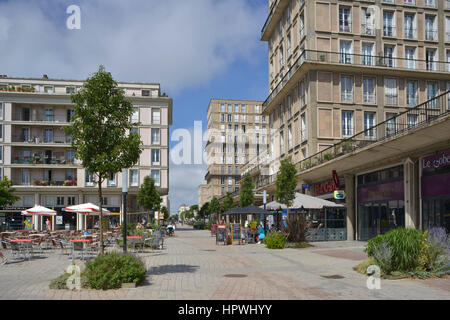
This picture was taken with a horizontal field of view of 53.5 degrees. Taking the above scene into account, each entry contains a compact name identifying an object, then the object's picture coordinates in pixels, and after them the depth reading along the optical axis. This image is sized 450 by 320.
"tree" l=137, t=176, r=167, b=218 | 44.81
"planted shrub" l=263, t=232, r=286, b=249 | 21.70
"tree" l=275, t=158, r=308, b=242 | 25.23
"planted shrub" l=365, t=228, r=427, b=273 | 11.23
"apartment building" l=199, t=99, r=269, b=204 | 101.62
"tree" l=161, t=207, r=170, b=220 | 94.76
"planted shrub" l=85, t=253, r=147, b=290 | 9.52
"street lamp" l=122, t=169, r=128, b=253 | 12.05
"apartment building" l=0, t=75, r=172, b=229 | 52.94
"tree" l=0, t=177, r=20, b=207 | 25.17
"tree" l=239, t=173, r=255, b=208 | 45.47
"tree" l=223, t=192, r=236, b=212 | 55.04
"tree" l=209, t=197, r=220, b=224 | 68.21
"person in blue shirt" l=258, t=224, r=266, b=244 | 26.39
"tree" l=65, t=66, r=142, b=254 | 11.98
